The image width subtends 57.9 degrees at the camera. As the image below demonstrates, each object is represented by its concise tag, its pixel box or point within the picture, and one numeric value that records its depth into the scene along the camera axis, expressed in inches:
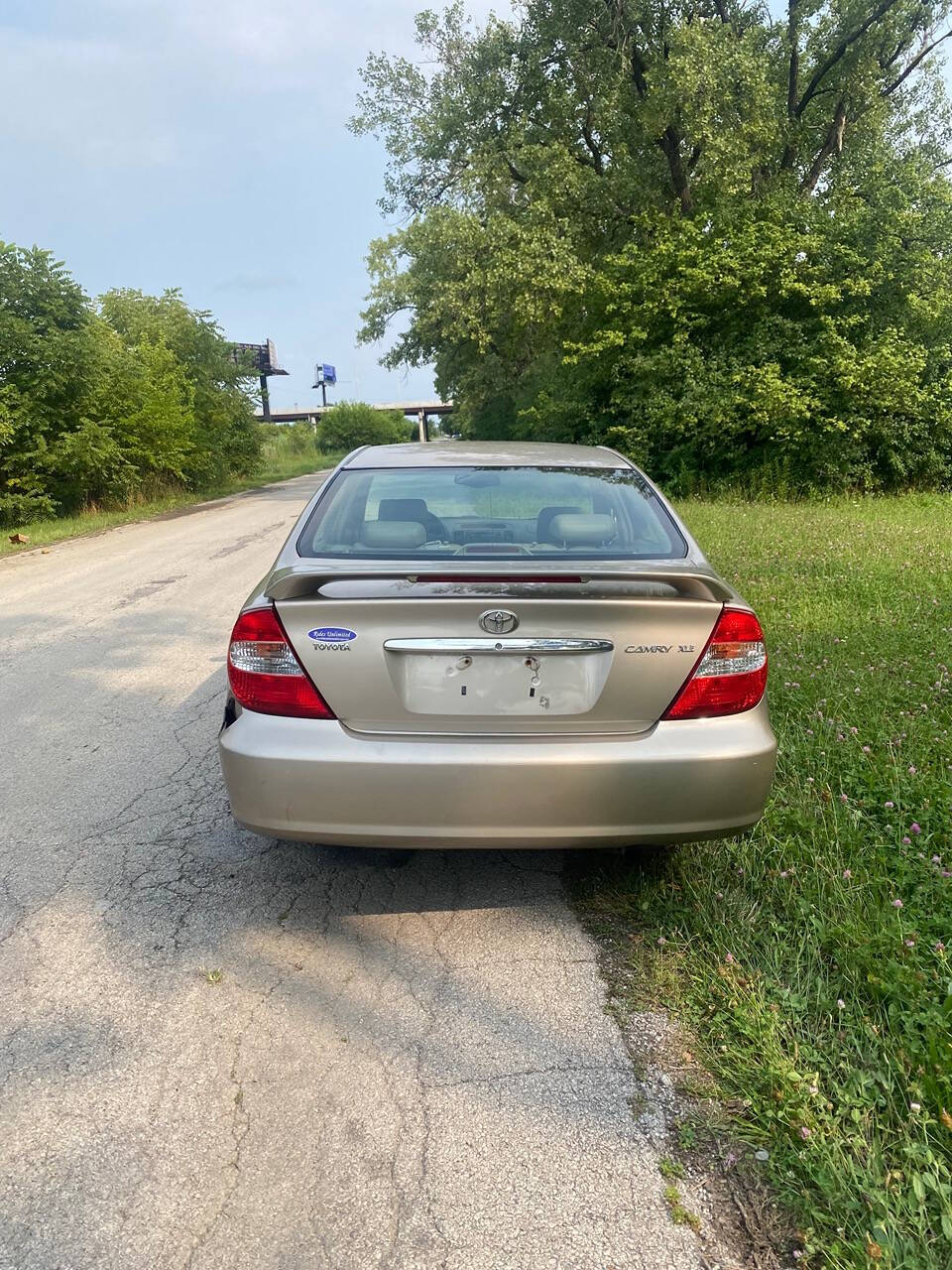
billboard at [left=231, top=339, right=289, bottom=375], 1247.5
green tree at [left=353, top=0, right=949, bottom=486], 598.5
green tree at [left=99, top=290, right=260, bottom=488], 1061.1
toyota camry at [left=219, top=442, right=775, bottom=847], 100.2
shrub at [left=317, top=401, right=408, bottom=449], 3090.6
